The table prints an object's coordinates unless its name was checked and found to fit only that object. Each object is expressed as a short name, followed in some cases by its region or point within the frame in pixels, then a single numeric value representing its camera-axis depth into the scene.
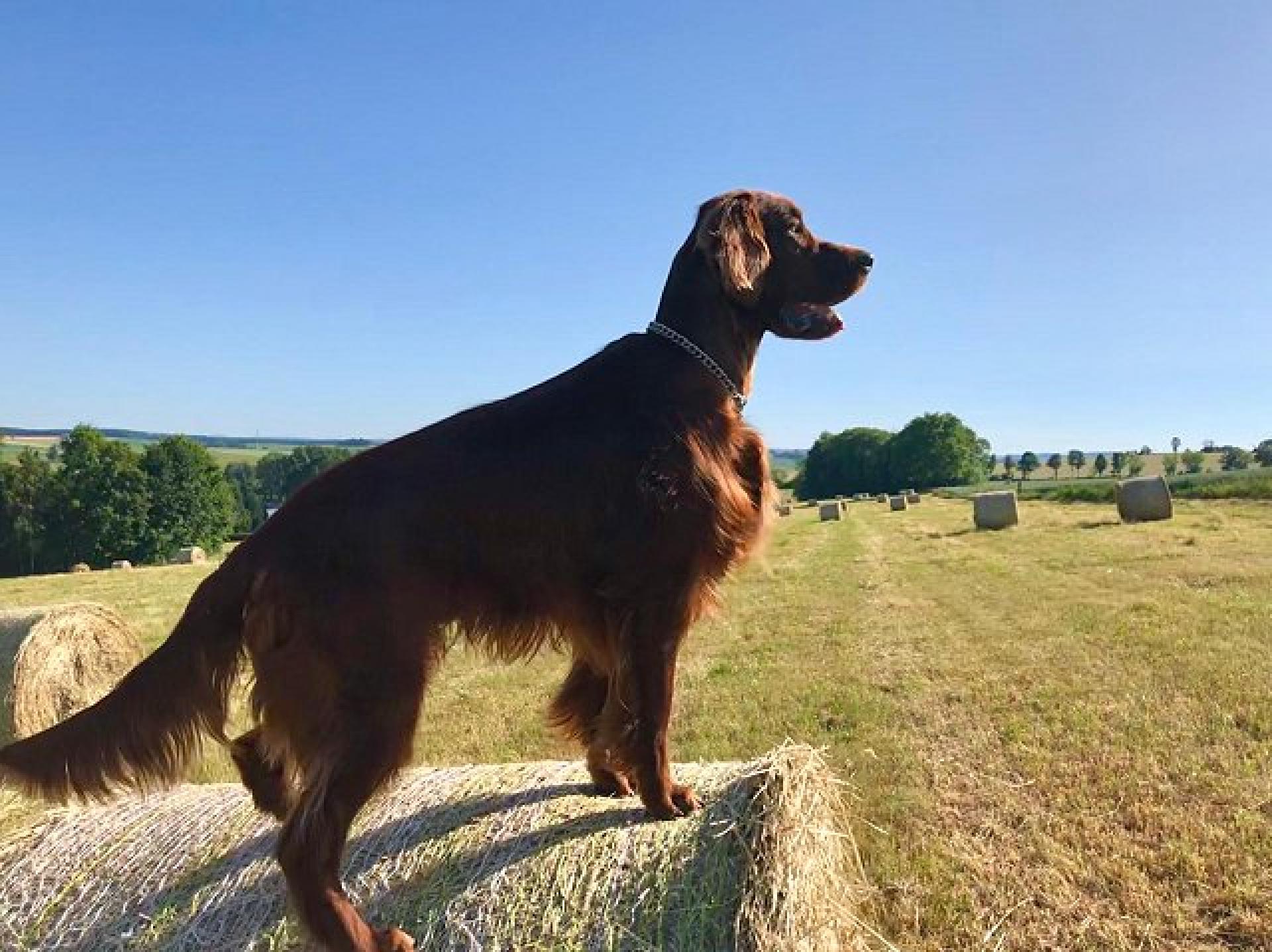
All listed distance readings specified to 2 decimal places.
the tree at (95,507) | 47.09
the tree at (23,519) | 45.91
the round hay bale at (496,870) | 2.97
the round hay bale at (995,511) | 25.62
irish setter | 2.90
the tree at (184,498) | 49.69
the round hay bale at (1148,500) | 23.72
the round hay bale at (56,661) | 6.28
